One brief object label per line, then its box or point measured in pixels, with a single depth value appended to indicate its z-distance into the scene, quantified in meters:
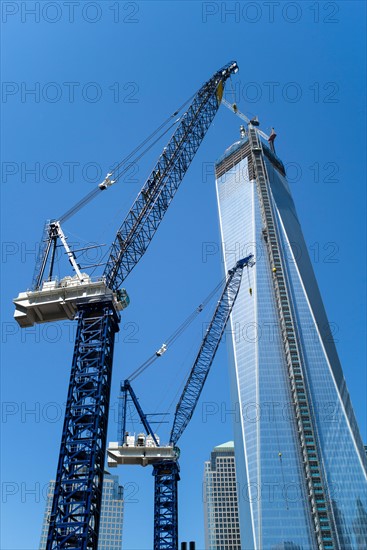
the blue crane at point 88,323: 37.62
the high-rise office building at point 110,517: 178.12
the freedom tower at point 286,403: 123.12
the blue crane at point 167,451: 64.25
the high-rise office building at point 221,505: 174.38
